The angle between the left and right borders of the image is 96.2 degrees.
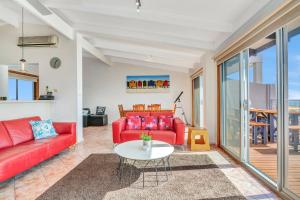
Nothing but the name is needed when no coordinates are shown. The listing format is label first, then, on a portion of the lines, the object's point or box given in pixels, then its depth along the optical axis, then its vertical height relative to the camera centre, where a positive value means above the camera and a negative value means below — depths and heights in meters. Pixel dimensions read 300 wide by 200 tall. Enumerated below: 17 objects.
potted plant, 1.98 -0.63
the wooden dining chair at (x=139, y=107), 4.95 -0.28
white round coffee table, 1.76 -0.73
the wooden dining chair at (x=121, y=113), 4.59 -0.46
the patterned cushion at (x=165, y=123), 3.14 -0.55
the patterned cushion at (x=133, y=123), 3.14 -0.55
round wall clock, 3.43 +0.94
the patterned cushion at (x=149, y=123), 3.14 -0.55
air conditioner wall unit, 3.30 +1.45
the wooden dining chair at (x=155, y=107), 5.14 -0.29
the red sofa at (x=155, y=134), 2.83 -0.73
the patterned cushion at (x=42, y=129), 2.49 -0.56
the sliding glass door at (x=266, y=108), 1.47 -0.14
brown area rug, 1.56 -1.11
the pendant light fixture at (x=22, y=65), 2.81 +0.74
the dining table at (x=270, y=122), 3.19 -0.56
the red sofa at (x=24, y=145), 1.68 -0.71
